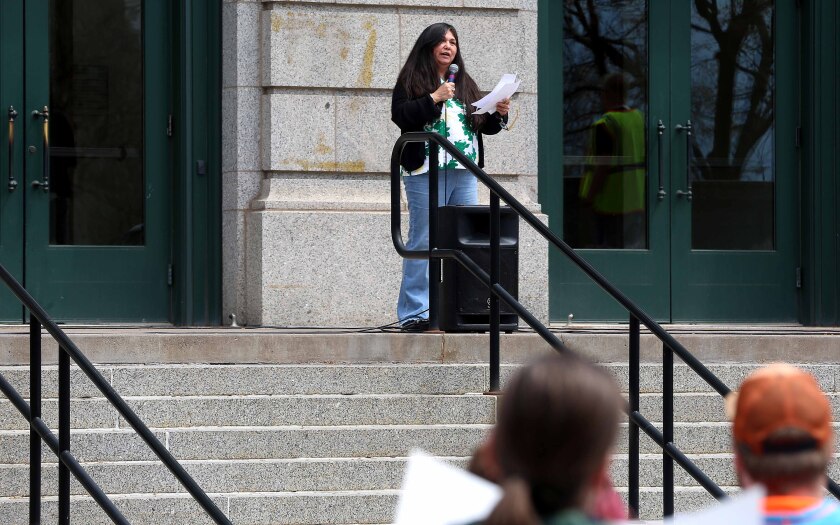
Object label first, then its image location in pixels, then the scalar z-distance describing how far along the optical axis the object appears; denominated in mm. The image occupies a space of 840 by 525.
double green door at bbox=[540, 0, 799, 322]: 19828
